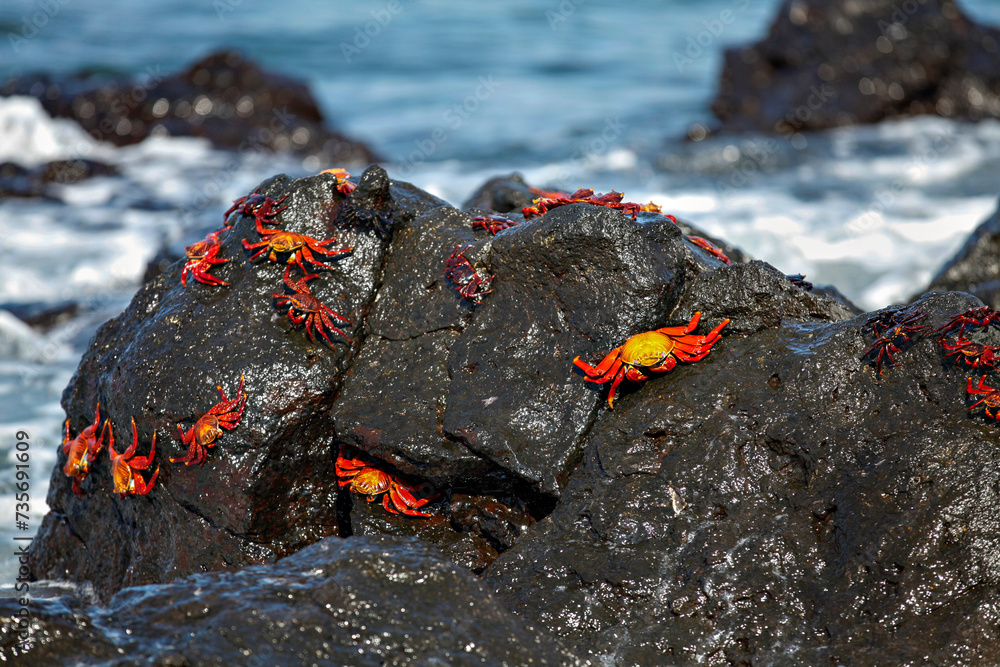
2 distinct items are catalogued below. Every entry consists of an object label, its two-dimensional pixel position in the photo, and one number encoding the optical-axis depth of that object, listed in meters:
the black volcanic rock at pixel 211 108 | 31.23
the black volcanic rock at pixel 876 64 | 29.94
